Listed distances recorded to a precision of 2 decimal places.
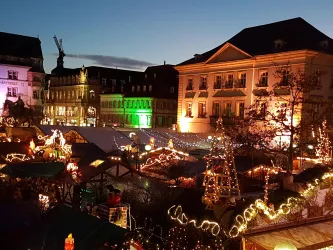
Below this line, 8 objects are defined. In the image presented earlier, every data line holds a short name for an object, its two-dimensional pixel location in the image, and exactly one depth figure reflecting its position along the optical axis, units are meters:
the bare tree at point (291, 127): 19.80
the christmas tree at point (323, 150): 15.65
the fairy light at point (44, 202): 12.84
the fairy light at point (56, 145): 20.58
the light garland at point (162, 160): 19.84
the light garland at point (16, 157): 18.48
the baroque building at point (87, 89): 57.97
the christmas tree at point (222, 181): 11.11
